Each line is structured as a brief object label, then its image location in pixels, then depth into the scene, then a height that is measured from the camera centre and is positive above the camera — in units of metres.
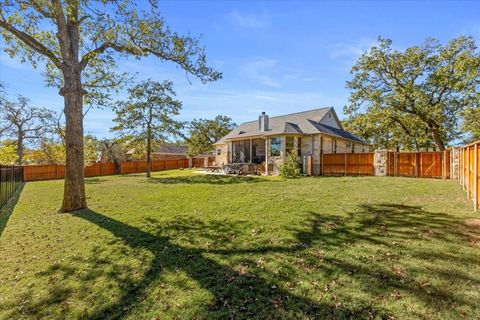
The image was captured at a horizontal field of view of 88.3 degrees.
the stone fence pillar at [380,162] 17.64 +0.08
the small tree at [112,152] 31.05 +1.28
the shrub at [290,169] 17.23 -0.44
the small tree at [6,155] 13.14 +0.38
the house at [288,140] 20.02 +2.12
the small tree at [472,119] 18.95 +3.73
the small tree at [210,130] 37.69 +5.29
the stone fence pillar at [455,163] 13.03 +0.02
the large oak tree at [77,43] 7.78 +4.51
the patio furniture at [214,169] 24.73 -0.65
